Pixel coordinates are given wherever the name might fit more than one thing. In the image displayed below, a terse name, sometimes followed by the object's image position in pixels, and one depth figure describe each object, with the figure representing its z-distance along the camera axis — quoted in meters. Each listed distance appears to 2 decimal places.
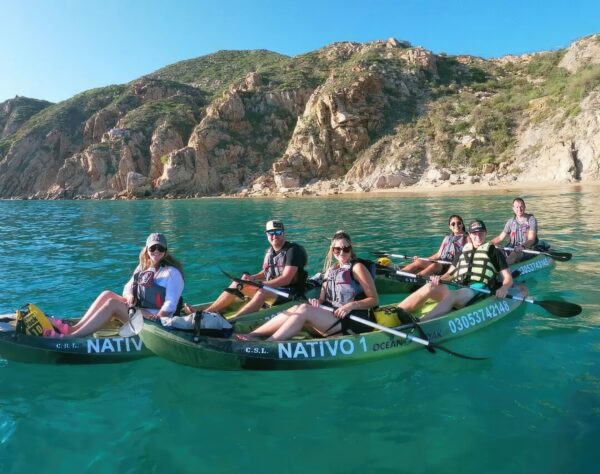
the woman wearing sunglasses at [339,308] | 5.78
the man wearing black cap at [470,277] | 6.86
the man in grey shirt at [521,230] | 11.37
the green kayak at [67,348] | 5.74
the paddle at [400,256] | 9.87
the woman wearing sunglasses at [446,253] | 9.57
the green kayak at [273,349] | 5.31
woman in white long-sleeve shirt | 5.93
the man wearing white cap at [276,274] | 7.38
